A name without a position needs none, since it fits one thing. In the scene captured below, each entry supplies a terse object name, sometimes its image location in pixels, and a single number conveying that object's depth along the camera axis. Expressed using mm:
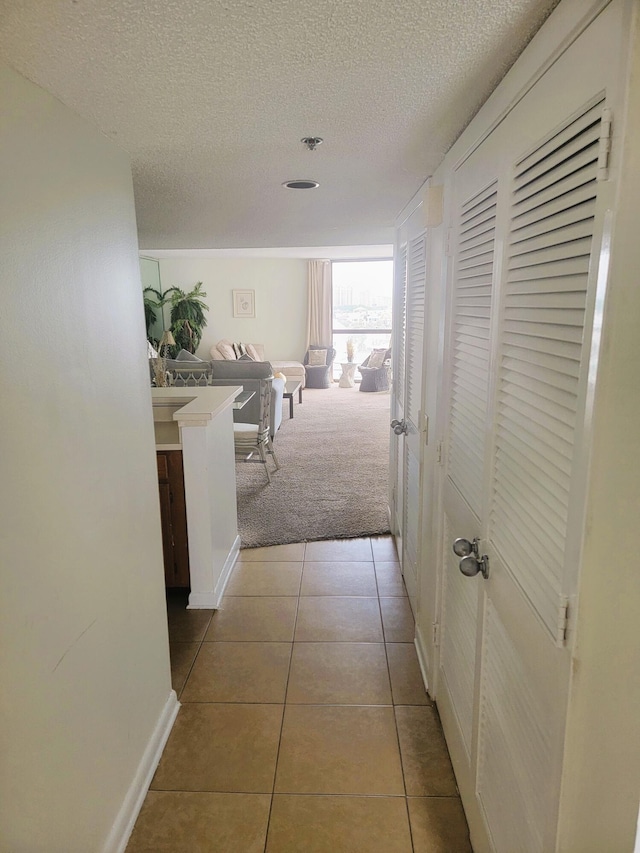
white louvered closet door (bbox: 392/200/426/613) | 2344
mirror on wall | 8977
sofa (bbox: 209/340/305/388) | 8656
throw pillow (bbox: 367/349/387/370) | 9008
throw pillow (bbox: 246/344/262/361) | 9176
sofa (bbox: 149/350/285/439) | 5254
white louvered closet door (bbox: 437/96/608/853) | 818
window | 9906
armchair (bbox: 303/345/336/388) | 9477
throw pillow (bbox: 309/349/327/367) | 9625
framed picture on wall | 9914
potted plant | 9359
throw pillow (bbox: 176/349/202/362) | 6164
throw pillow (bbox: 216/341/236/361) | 8648
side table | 9570
